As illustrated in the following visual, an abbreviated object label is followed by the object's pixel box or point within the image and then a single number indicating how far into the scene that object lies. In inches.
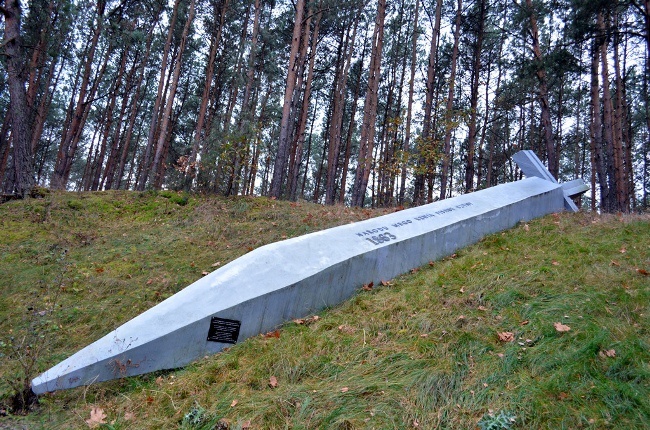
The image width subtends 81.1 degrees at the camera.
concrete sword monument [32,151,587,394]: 141.9
